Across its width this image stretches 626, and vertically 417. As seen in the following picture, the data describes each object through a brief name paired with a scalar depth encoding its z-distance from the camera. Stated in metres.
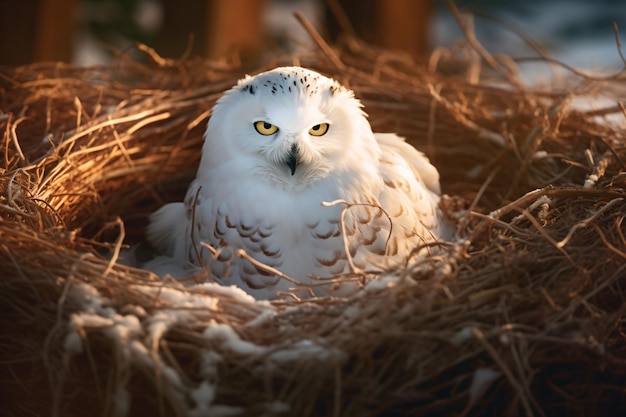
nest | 3.58
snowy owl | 3.74
